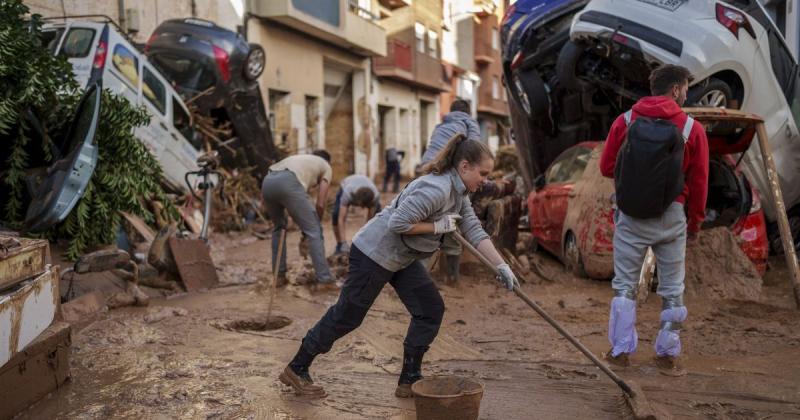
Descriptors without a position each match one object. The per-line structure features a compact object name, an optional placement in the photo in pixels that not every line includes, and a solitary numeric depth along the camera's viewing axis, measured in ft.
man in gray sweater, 23.77
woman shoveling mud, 12.66
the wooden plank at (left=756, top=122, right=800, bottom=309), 18.71
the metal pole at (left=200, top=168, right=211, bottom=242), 27.22
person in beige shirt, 24.48
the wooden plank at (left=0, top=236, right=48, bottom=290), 11.32
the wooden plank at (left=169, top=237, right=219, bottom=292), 24.76
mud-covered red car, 21.87
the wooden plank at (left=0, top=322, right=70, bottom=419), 12.29
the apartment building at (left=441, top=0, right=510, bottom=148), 121.66
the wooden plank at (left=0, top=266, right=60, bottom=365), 10.61
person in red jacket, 14.61
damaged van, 29.84
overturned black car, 41.06
